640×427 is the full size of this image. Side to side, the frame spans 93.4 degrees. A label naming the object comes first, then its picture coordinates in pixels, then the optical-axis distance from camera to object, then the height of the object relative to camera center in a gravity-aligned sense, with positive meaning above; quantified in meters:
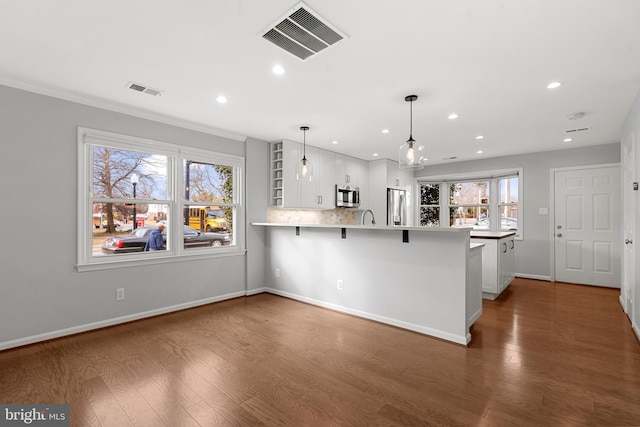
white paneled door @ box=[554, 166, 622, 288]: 5.00 -0.24
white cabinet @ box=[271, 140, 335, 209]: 4.84 +0.58
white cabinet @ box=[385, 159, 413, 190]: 6.65 +0.85
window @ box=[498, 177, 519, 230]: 6.11 +0.18
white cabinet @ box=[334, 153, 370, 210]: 5.99 +0.82
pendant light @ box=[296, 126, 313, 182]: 3.88 +0.56
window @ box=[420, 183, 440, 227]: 7.29 +0.21
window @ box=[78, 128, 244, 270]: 3.23 +0.16
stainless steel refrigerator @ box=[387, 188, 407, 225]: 6.62 +0.13
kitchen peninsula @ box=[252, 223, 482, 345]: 2.90 -0.70
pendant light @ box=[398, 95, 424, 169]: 2.97 +0.58
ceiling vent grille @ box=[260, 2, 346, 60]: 1.88 +1.22
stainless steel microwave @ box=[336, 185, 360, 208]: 5.96 +0.34
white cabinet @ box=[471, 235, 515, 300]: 4.27 -0.77
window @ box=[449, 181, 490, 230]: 6.64 +0.20
